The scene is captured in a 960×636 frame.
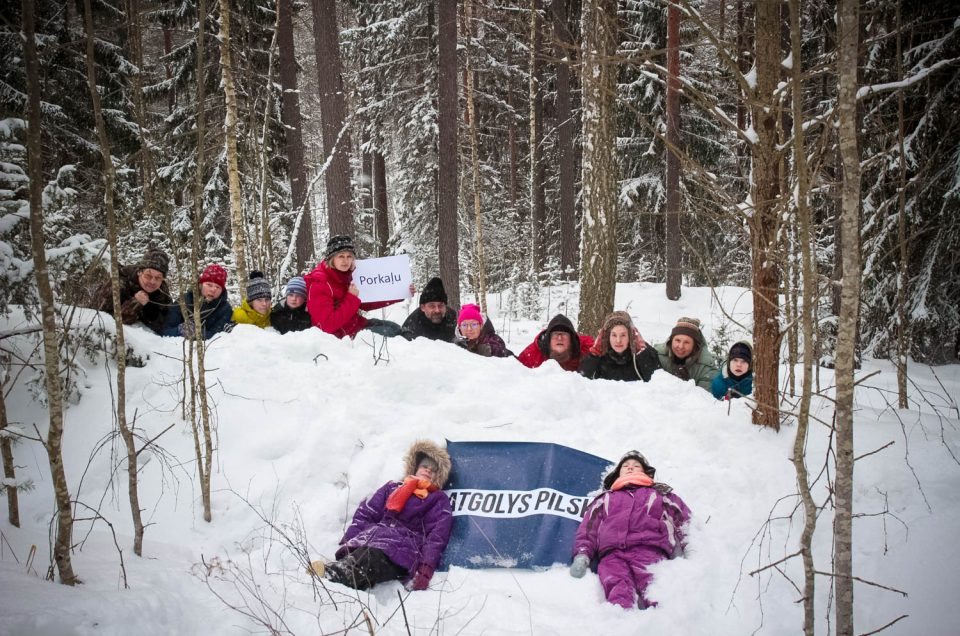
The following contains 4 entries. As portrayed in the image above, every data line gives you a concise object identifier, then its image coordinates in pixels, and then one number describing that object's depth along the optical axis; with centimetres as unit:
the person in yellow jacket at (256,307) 624
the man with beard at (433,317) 650
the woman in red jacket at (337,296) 604
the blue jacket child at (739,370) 489
